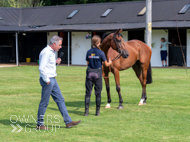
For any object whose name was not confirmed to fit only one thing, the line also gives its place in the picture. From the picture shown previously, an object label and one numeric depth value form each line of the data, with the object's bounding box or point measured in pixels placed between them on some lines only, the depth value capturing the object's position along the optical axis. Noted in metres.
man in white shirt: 9.08
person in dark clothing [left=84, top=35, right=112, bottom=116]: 10.84
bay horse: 11.99
